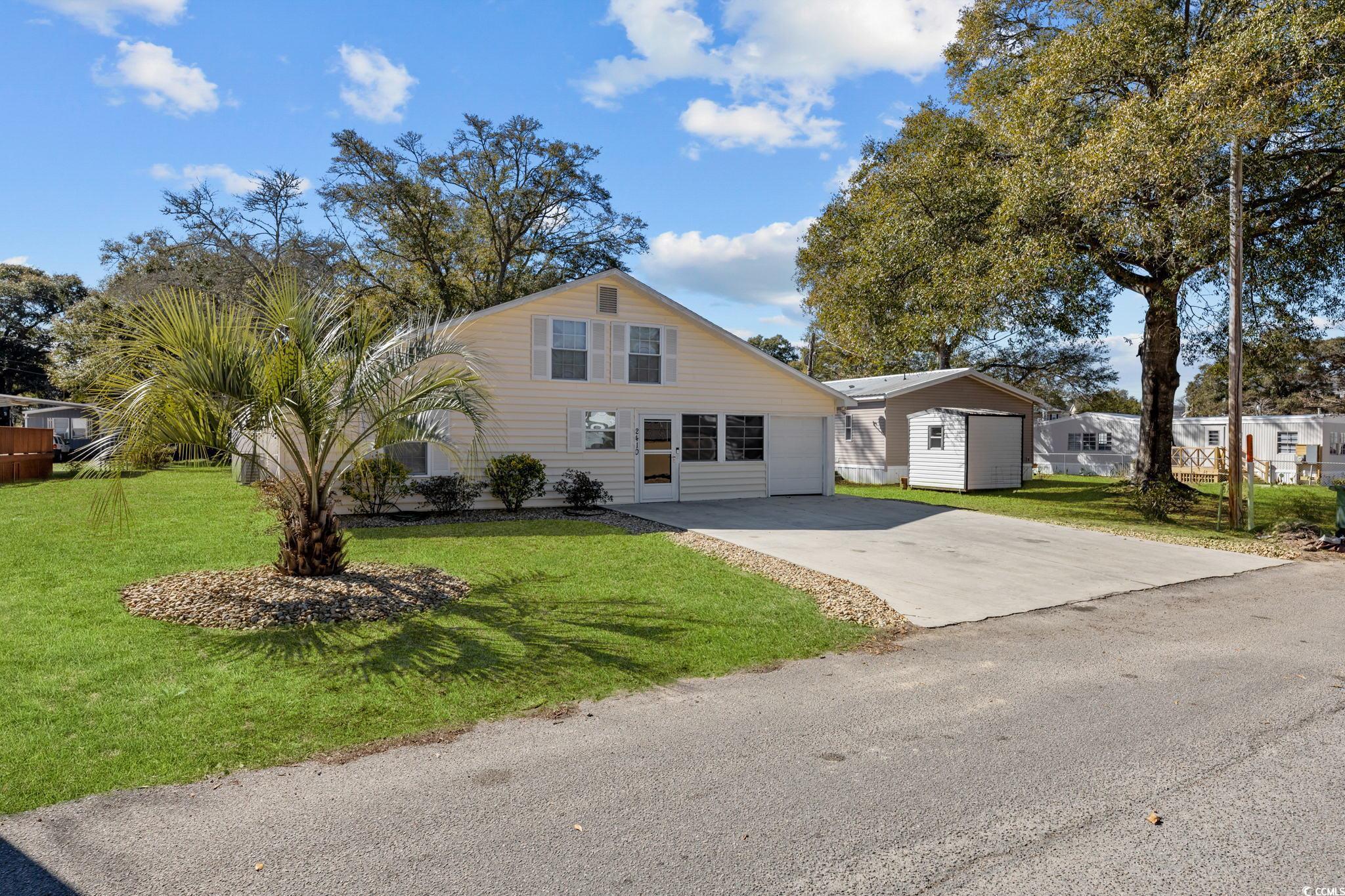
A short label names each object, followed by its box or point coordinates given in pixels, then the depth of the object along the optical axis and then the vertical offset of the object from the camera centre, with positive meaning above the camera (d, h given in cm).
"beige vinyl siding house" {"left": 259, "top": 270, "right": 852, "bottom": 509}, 1430 +105
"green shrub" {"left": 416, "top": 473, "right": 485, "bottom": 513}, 1321 -76
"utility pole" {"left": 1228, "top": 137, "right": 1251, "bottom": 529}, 1240 +198
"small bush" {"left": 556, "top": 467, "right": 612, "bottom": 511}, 1438 -76
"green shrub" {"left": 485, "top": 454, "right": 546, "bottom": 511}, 1369 -51
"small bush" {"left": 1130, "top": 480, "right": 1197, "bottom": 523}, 1434 -94
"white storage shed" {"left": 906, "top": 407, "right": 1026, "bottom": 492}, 2066 +9
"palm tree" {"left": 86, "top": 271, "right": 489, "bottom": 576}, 623 +58
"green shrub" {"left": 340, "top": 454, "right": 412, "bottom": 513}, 1273 -60
